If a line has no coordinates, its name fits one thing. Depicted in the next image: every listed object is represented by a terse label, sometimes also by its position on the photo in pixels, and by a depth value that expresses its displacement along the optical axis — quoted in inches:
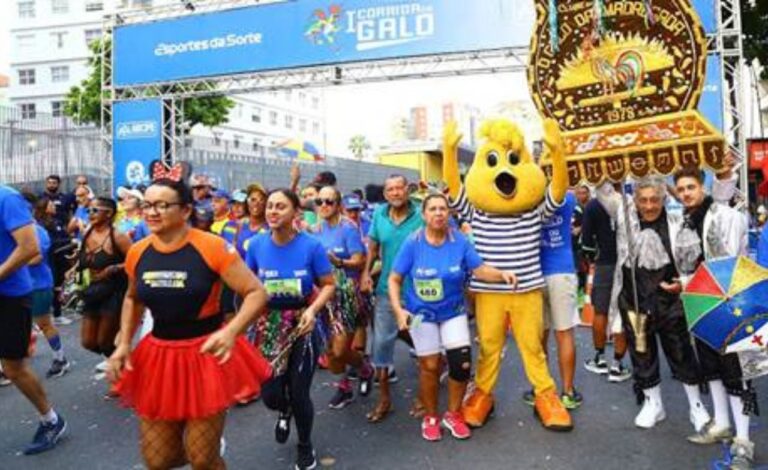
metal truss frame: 398.0
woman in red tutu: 114.0
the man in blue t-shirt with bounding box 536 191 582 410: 188.1
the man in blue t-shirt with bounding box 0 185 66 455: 157.1
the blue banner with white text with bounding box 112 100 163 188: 546.0
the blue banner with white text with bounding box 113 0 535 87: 457.4
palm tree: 3292.3
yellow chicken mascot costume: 176.6
